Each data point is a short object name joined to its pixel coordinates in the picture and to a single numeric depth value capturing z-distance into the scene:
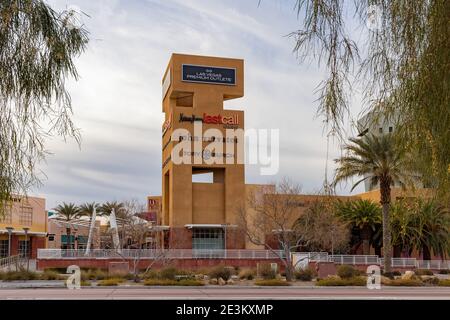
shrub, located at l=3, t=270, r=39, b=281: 39.72
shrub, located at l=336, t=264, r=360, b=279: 40.47
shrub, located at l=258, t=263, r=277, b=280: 41.16
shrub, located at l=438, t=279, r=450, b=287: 39.03
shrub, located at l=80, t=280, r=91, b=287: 35.53
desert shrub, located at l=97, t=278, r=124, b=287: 35.56
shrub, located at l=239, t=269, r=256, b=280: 41.71
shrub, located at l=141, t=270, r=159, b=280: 39.52
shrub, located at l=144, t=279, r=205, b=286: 35.53
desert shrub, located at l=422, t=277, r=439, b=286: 39.83
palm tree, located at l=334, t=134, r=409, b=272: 36.56
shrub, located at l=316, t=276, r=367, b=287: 36.50
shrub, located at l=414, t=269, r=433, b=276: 46.17
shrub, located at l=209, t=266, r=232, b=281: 39.25
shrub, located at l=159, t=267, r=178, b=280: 38.62
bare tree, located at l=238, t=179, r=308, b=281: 45.85
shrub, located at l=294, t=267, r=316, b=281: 40.84
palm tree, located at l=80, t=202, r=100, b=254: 78.44
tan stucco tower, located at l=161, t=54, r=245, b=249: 60.28
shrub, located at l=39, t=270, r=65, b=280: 39.94
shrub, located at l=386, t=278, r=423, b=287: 37.69
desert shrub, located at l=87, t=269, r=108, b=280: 41.19
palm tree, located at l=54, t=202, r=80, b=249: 77.25
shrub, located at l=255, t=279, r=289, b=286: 36.28
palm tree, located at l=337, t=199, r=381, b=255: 54.16
